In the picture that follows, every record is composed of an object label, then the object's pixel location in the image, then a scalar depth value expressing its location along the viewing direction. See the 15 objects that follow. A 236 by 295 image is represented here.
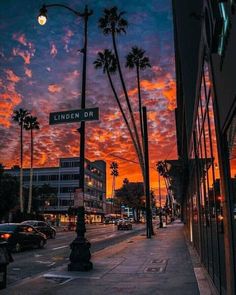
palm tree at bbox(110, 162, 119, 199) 105.85
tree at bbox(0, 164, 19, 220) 38.85
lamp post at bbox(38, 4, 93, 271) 8.55
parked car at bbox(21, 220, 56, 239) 21.53
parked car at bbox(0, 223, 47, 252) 13.96
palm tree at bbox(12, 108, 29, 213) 42.48
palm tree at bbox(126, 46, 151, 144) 30.62
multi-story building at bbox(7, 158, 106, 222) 75.59
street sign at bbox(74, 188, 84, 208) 8.86
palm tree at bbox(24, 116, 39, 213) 42.48
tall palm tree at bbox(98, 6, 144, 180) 25.93
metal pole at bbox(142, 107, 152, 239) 23.63
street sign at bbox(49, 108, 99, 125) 9.00
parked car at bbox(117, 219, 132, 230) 37.18
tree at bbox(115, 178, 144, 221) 77.62
